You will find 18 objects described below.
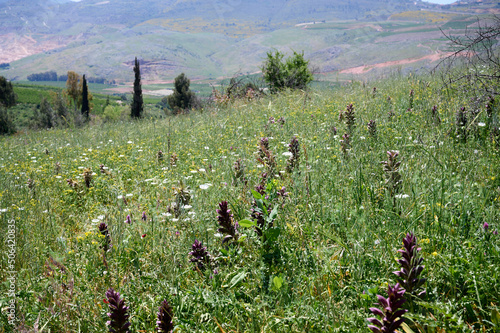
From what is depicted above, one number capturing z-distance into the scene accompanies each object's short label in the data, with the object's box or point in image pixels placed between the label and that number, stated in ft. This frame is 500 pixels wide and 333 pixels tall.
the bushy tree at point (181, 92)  175.52
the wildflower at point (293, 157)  12.74
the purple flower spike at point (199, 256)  7.31
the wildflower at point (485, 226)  6.56
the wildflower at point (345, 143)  13.91
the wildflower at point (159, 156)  19.83
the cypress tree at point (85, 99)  209.26
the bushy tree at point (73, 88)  285.43
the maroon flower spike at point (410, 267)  5.43
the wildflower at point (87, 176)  16.88
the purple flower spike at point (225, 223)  7.79
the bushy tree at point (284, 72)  63.72
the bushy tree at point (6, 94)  222.28
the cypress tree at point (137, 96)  125.29
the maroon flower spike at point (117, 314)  5.74
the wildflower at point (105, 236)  8.89
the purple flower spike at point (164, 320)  5.70
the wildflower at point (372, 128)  15.78
